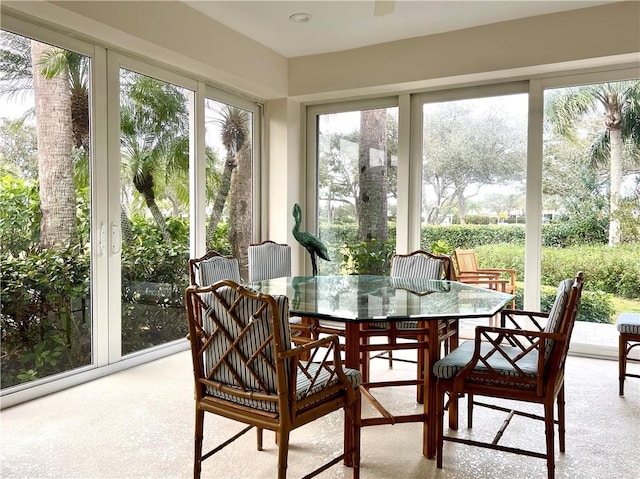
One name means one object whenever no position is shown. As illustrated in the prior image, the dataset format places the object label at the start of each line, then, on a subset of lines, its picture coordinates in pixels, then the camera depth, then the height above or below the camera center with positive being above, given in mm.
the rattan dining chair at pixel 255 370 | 1766 -555
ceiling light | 3916 +1638
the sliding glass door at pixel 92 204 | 3047 +137
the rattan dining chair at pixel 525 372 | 2074 -649
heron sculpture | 4328 -183
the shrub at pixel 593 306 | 4078 -689
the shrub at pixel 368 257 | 5004 -347
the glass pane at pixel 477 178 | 4348 +401
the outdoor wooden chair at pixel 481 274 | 4395 -461
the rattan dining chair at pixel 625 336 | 3160 -724
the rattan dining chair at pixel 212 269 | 3199 -304
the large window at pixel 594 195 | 3939 +223
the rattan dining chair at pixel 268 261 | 3881 -299
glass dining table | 2254 -408
